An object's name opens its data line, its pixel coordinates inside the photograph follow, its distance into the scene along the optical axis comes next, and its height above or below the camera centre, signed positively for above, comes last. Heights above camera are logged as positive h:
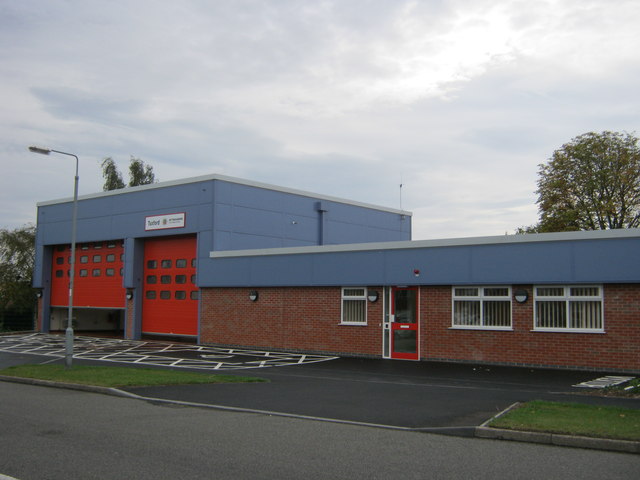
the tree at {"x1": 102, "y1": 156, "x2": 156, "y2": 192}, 57.94 +10.84
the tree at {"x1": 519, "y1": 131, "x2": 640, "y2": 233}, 38.12 +6.87
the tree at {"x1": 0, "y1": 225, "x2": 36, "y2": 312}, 40.94 +2.41
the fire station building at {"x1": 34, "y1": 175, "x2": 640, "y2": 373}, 17.70 +0.65
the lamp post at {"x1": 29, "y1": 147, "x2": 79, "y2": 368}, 17.73 -1.15
